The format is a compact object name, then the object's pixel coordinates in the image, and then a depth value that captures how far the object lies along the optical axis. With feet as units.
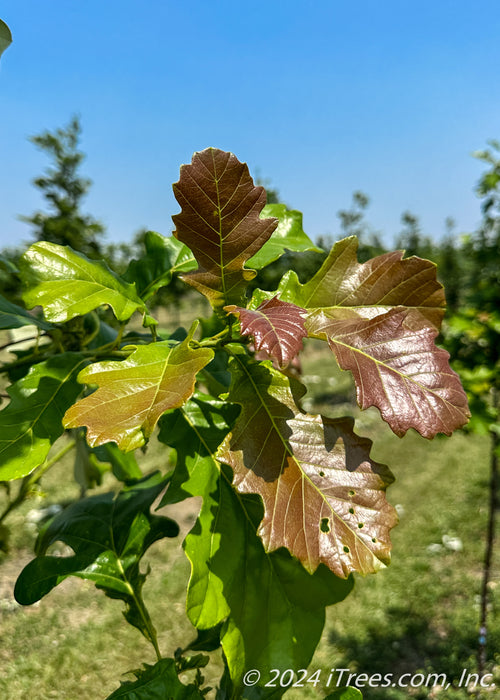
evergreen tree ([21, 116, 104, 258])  15.28
